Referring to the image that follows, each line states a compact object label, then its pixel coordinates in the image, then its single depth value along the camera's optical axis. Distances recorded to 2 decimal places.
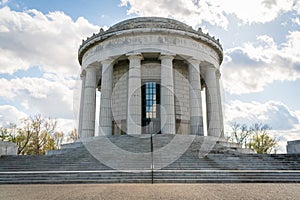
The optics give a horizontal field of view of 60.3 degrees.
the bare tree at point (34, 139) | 50.40
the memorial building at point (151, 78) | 28.05
